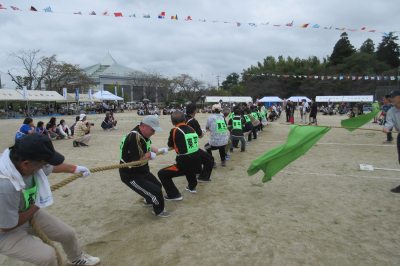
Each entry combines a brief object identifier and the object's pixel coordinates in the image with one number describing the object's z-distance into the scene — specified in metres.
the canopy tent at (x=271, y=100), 39.69
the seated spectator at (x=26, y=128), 8.84
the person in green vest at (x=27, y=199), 1.93
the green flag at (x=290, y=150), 4.62
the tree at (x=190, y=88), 58.31
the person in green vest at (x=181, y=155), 4.47
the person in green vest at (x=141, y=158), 3.71
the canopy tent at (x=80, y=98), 38.60
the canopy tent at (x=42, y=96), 29.12
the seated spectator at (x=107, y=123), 15.51
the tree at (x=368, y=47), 59.04
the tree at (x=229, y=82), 80.69
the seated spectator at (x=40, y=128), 9.69
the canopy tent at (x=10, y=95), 26.40
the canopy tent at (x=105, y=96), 32.19
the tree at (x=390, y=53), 54.50
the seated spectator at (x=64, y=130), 12.53
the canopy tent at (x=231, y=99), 43.11
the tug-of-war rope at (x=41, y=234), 2.23
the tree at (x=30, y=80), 38.25
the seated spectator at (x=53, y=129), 11.85
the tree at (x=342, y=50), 56.78
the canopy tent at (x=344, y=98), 36.12
